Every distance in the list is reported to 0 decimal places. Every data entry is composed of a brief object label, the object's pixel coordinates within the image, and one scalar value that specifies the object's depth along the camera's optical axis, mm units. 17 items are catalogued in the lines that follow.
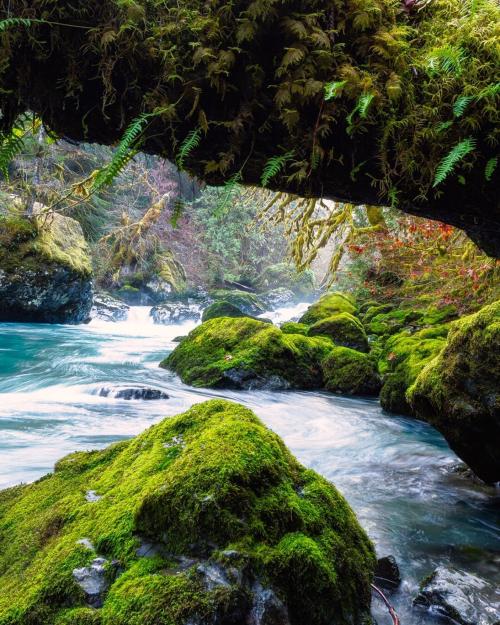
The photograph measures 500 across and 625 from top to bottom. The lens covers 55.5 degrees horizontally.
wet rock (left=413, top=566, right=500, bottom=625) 3064
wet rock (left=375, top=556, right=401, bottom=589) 3374
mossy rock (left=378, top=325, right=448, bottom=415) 7996
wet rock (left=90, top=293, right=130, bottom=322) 21703
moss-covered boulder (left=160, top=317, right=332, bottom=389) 9602
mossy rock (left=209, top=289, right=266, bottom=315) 26625
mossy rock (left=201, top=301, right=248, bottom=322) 17719
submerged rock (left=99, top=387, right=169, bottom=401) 8633
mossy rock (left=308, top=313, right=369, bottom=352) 11234
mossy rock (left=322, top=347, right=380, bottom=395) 9703
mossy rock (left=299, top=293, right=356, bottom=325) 13672
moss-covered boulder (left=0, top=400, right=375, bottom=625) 2068
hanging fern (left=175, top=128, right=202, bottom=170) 2223
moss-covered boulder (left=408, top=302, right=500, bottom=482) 4270
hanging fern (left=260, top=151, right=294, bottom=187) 2316
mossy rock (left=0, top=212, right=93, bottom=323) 16188
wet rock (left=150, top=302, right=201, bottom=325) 23047
